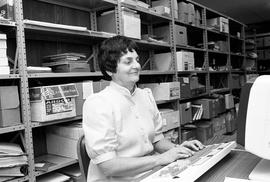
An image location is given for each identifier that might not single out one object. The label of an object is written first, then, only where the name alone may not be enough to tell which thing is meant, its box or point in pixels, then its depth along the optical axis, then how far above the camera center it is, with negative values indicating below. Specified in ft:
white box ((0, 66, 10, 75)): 5.22 +0.26
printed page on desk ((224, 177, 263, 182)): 2.92 -1.12
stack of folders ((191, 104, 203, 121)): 11.71 -1.45
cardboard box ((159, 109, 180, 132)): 9.42 -1.42
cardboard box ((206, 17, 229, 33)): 13.70 +2.70
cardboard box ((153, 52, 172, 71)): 10.50 +0.66
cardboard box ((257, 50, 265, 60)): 20.95 +1.60
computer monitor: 2.90 -0.49
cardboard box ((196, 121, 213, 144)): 11.75 -2.41
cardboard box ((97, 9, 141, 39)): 7.98 +1.69
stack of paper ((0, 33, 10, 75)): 5.24 +0.49
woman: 3.81 -0.71
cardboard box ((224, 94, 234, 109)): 13.83 -1.30
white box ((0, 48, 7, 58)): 5.28 +0.60
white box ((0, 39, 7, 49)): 5.32 +0.77
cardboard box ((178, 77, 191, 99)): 10.55 -0.38
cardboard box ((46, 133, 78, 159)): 6.57 -1.59
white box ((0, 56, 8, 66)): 5.27 +0.44
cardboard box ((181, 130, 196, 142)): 10.69 -2.29
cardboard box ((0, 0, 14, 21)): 5.37 +1.47
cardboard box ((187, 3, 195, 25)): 11.30 +2.66
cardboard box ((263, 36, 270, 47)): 20.62 +2.56
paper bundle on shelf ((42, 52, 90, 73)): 6.61 +0.47
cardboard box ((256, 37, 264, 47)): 20.90 +2.54
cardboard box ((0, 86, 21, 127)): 5.20 -0.43
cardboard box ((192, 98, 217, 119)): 11.85 -1.30
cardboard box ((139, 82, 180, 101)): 9.64 -0.42
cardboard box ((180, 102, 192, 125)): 10.59 -1.41
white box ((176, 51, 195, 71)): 10.53 +0.68
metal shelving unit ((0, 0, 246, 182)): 5.51 +1.15
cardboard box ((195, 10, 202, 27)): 12.04 +2.62
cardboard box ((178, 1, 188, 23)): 10.97 +2.69
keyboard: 2.84 -1.02
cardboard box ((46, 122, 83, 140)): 6.47 -1.18
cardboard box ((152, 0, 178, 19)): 10.32 +2.84
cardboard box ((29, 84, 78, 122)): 5.78 -0.44
